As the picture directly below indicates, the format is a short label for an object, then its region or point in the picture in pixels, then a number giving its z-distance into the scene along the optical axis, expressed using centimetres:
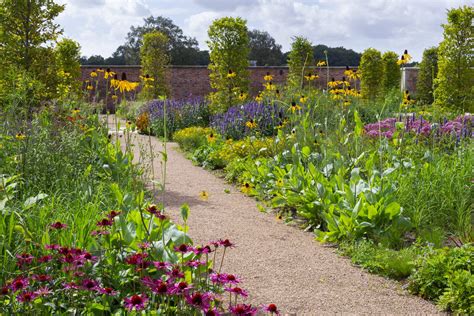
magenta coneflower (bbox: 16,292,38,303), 223
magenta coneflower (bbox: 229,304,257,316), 220
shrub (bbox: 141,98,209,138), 1338
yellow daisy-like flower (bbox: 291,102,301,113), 632
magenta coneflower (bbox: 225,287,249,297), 243
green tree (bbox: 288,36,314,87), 1788
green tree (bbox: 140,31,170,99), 2006
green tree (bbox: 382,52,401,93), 2283
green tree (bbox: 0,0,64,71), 958
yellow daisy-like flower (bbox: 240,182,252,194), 547
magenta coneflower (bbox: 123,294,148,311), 220
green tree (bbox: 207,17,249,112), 1470
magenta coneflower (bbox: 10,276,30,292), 228
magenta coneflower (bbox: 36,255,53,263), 262
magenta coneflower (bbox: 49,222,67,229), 271
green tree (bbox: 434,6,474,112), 1416
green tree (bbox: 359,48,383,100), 2078
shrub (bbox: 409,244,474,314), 342
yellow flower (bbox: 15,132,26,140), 509
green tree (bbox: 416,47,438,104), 2127
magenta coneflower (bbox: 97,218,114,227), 276
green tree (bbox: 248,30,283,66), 4787
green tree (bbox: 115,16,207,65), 4450
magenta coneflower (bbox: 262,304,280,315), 229
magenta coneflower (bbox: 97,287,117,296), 242
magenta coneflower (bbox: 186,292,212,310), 224
